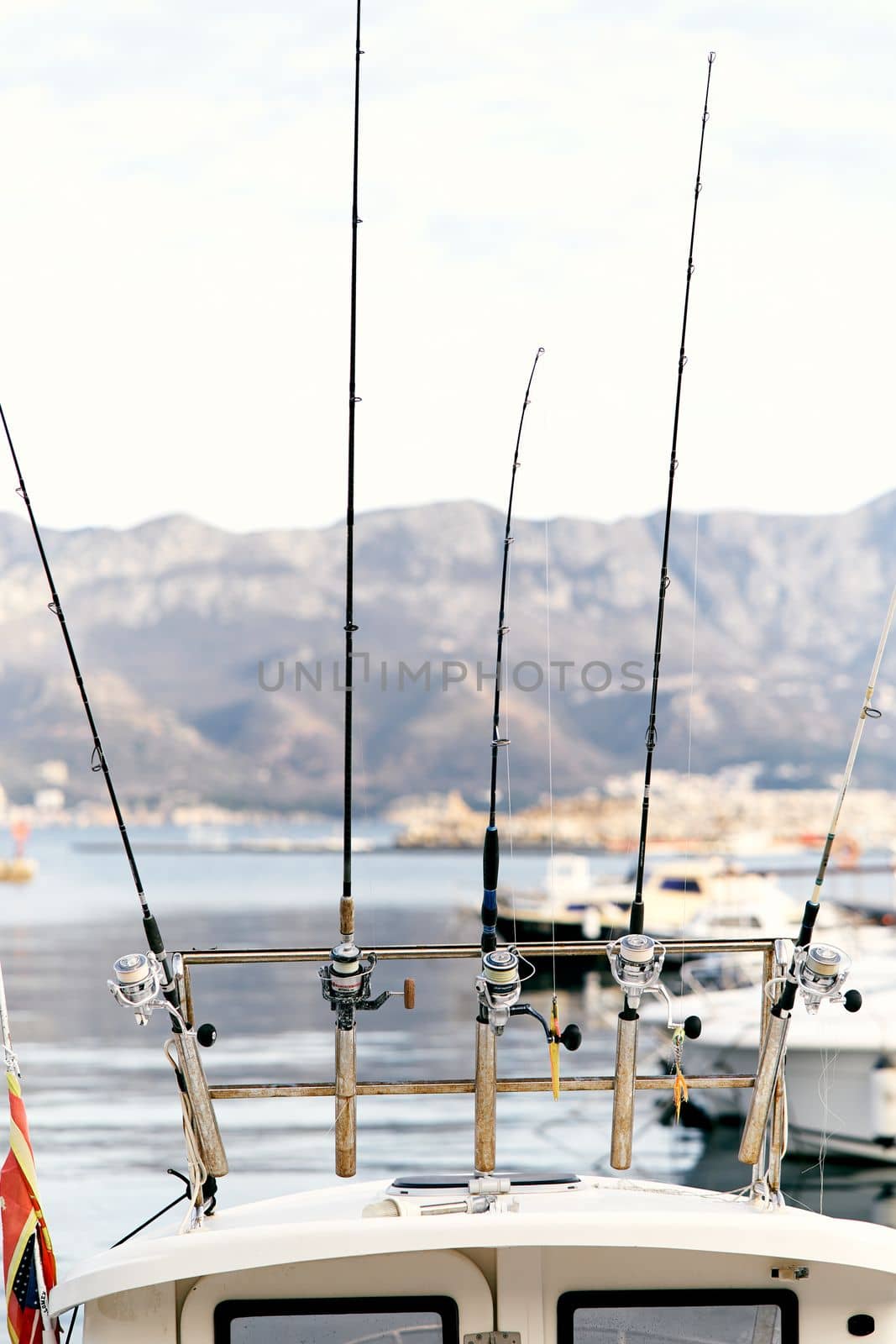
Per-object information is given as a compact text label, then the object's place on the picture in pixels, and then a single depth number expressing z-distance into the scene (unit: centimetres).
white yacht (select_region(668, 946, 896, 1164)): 1545
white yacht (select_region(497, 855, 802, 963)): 2812
